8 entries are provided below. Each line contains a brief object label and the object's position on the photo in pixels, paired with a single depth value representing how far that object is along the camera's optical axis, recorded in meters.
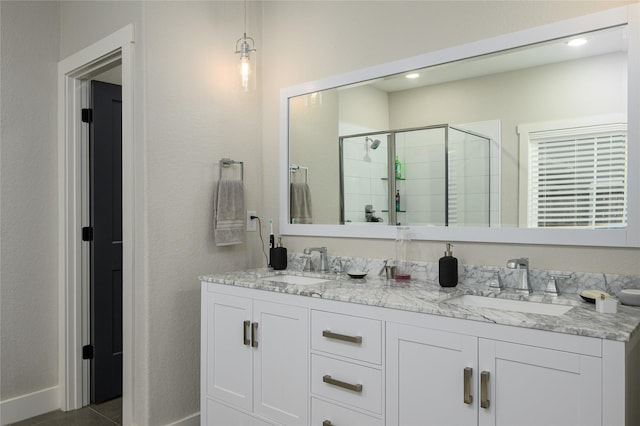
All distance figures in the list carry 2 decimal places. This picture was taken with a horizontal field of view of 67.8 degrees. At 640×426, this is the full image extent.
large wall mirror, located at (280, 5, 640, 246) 1.82
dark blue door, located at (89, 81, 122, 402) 3.06
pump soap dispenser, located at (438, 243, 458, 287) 2.06
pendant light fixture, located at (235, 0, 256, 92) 2.68
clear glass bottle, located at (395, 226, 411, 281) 2.34
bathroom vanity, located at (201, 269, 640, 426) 1.36
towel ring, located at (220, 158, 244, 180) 2.76
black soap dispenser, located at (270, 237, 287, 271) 2.71
